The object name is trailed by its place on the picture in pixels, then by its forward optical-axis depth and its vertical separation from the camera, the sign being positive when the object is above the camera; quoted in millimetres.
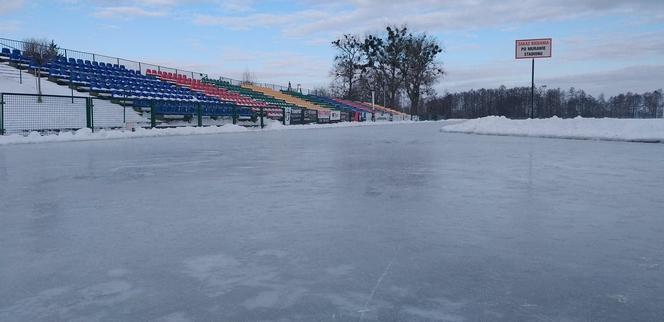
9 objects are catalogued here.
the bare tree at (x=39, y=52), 23562 +3733
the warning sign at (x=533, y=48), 26578 +4256
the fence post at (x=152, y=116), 22422 +621
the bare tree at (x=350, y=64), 68625 +8936
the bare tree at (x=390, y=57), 67812 +9725
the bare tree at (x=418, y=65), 67188 +8517
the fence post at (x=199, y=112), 25359 +863
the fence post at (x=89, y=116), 18938 +538
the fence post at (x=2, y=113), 15766 +551
